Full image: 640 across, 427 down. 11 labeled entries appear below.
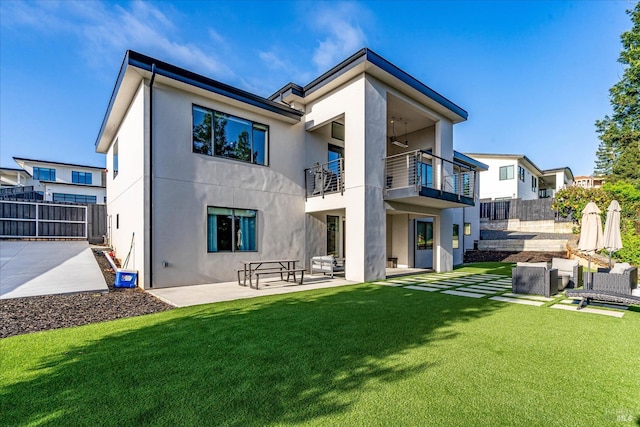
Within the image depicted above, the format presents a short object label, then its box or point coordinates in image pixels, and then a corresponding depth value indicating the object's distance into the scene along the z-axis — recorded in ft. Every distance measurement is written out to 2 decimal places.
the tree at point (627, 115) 74.64
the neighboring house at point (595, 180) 113.35
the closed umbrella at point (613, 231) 24.71
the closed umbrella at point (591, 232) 24.86
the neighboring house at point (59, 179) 98.94
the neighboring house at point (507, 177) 95.30
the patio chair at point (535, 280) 25.66
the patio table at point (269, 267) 36.81
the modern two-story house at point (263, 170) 30.35
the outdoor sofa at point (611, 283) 21.26
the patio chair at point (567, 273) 28.32
